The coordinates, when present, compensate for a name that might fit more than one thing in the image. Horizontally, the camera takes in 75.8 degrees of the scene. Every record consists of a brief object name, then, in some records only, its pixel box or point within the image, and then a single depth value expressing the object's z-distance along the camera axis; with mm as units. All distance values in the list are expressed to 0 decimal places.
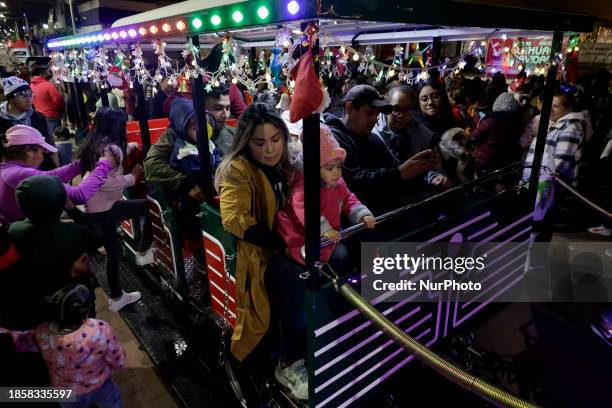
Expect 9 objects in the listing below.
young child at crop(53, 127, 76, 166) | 5884
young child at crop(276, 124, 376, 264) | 2031
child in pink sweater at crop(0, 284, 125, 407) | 2068
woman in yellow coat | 2145
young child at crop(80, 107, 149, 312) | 3236
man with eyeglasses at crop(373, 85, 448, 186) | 3002
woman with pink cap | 2760
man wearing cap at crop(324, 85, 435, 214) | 2549
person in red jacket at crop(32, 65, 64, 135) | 6301
